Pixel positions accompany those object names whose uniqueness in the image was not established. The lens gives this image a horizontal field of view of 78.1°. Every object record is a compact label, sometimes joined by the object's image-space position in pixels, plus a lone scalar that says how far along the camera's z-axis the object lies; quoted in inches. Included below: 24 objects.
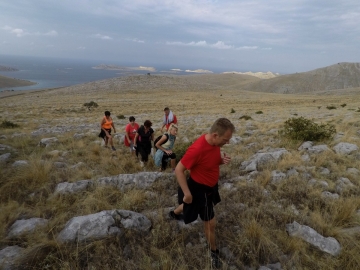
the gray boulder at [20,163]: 216.0
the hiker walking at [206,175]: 106.0
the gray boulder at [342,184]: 177.7
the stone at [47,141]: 313.3
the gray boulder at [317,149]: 251.4
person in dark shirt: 266.4
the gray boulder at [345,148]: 245.8
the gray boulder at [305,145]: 270.2
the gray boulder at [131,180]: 188.4
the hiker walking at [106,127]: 323.8
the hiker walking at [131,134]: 296.5
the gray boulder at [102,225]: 120.3
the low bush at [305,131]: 294.4
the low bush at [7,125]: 486.7
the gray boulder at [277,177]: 193.2
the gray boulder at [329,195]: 166.4
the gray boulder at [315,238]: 120.3
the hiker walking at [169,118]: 288.5
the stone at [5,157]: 233.9
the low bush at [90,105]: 1089.3
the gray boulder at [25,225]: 126.2
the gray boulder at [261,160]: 223.8
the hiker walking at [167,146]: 229.9
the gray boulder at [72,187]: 174.6
